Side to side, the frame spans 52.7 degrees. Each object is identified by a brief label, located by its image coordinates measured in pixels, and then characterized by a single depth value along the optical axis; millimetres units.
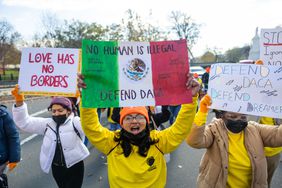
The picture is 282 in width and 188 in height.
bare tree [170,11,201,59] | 53531
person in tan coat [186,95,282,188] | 2451
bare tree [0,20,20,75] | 42312
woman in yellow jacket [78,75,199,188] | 2404
